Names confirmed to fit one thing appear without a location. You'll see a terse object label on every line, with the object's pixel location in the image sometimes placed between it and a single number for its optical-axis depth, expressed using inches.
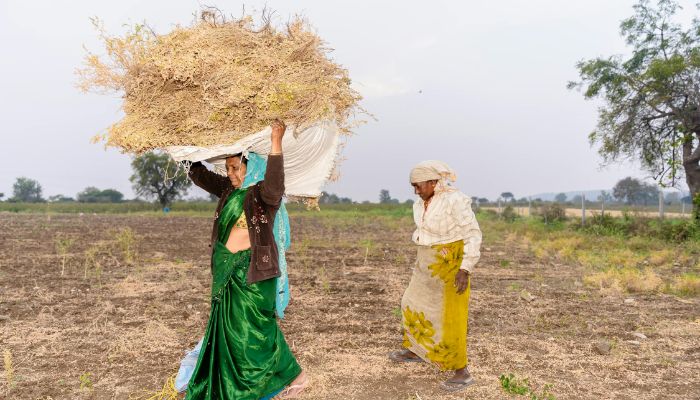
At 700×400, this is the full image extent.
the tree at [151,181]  2158.1
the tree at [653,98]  655.1
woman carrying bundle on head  116.9
